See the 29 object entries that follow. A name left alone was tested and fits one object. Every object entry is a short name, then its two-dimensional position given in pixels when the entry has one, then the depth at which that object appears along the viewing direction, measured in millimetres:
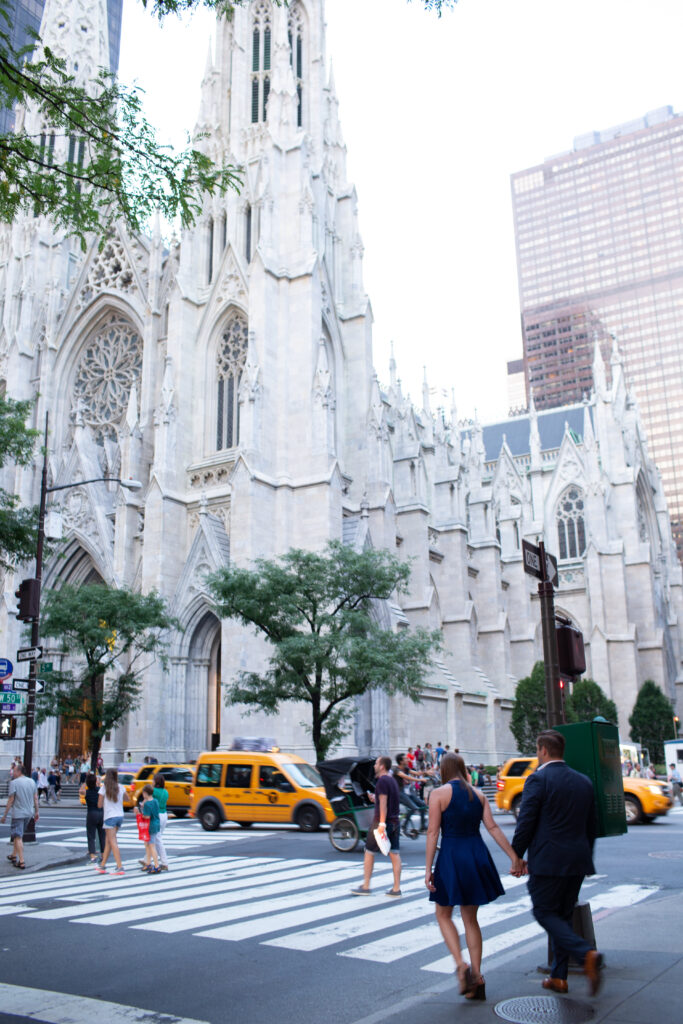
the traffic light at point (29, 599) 16734
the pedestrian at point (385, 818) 10148
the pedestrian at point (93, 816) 13820
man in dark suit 5418
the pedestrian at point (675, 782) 29125
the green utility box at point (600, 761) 6332
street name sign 16703
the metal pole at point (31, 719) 16531
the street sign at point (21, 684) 16781
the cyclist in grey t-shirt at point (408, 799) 16703
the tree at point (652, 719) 43781
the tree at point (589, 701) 41438
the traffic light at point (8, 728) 17225
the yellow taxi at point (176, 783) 23172
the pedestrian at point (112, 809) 12477
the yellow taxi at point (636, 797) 19281
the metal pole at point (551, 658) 7832
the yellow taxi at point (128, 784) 23625
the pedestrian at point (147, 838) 12320
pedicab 14781
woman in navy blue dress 5680
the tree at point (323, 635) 23406
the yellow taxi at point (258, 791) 18859
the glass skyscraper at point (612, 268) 124625
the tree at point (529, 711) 37406
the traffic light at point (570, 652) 7751
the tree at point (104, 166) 8773
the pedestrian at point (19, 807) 13111
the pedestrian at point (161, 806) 12617
